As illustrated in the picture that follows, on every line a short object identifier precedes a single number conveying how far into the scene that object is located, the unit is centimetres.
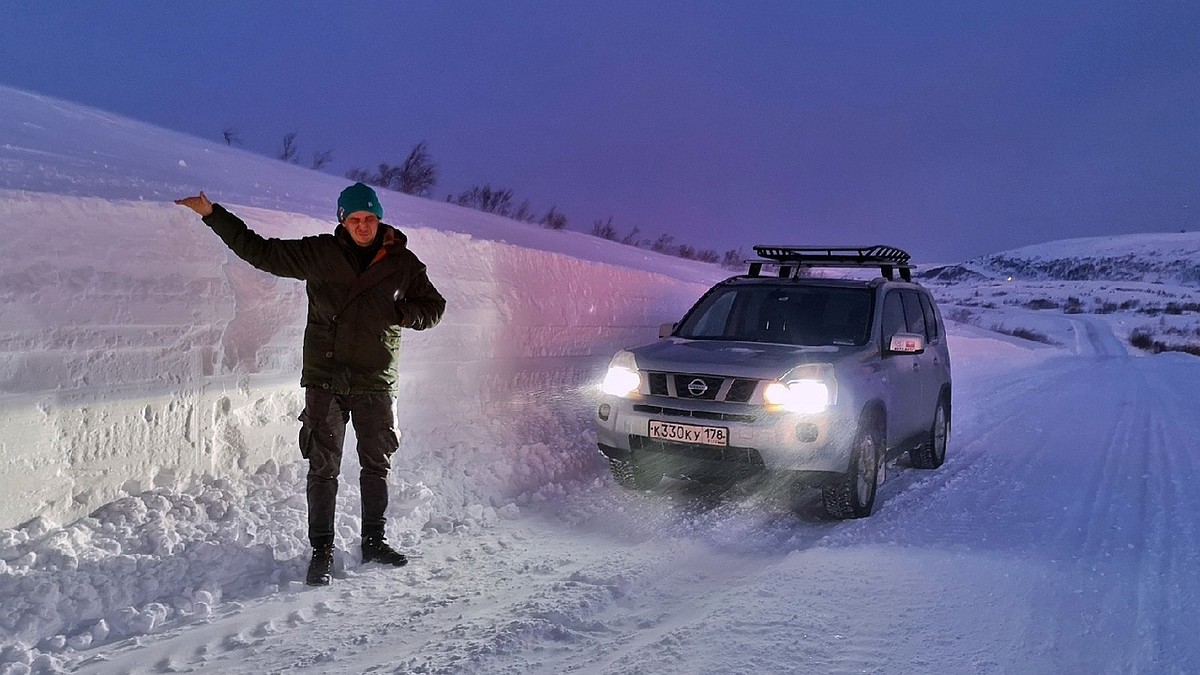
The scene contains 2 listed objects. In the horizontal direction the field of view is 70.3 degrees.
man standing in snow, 428
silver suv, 561
